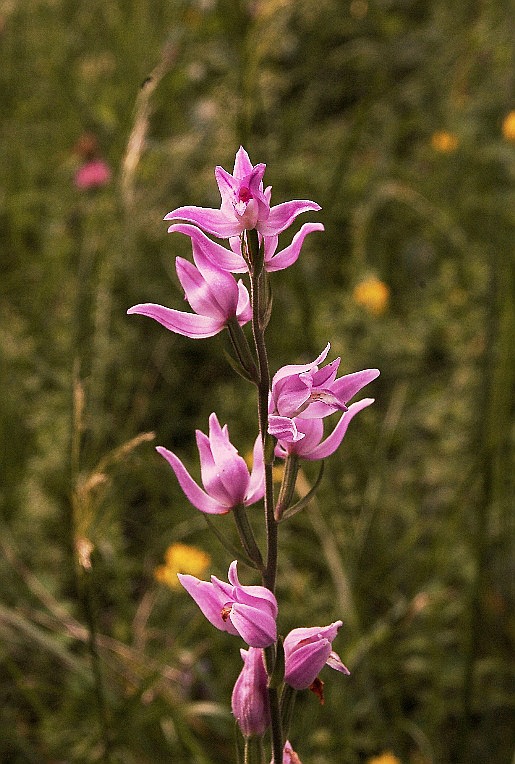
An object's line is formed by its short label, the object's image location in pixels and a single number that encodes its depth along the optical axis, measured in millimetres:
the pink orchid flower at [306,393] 605
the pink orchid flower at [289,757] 644
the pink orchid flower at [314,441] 630
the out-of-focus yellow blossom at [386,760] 880
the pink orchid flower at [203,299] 617
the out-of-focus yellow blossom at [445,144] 1711
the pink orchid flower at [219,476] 633
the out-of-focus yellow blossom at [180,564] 1030
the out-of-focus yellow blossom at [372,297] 1374
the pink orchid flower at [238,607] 606
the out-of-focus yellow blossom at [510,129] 1515
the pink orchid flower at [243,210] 601
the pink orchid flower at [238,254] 613
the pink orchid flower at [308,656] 623
